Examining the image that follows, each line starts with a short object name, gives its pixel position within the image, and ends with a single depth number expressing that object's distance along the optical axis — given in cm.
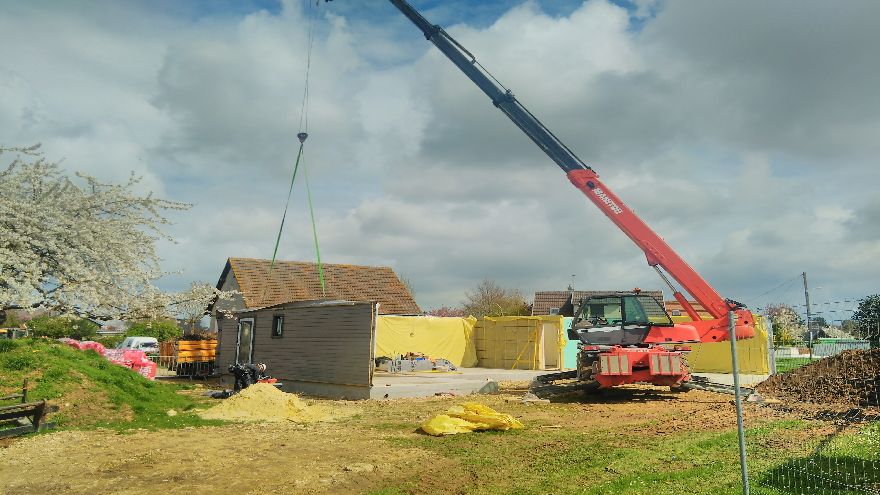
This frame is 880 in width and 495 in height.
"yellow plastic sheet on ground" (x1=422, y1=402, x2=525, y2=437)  985
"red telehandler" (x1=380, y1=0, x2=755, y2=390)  1362
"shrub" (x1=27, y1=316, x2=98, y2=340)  2961
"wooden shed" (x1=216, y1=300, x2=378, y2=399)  1645
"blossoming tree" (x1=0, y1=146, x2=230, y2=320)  1087
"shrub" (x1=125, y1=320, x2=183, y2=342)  3544
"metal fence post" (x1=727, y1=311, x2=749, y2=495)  496
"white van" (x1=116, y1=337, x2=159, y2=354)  3025
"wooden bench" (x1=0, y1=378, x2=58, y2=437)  934
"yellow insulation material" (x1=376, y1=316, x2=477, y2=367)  2428
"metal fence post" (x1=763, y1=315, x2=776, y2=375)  2162
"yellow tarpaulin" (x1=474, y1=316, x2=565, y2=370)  2508
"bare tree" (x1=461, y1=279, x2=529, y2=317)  5350
